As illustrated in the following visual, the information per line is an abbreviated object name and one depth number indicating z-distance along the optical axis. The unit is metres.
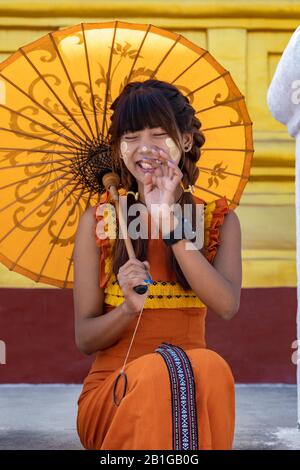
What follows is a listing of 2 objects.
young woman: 4.00
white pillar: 6.04
